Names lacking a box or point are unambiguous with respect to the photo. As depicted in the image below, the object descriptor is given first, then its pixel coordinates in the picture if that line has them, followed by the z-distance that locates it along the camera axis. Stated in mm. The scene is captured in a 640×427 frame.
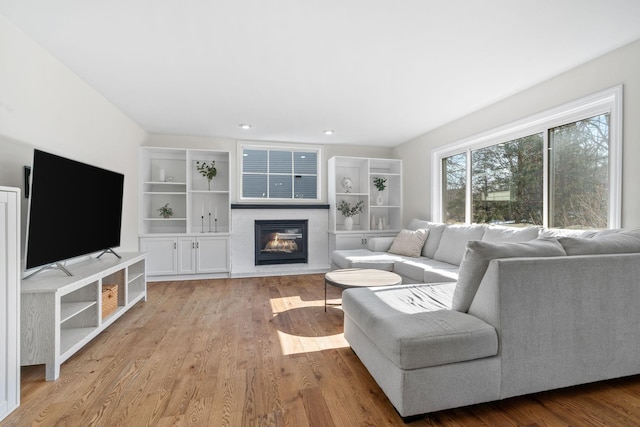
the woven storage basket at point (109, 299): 2668
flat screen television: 2020
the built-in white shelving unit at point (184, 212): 4535
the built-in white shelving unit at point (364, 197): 5207
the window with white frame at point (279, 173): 5344
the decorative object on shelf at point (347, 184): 5485
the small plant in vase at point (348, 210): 5312
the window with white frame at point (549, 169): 2568
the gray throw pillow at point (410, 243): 4203
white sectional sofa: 1489
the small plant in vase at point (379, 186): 5512
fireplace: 5176
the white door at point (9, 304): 1566
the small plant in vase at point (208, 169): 4895
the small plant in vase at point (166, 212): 4754
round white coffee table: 2822
